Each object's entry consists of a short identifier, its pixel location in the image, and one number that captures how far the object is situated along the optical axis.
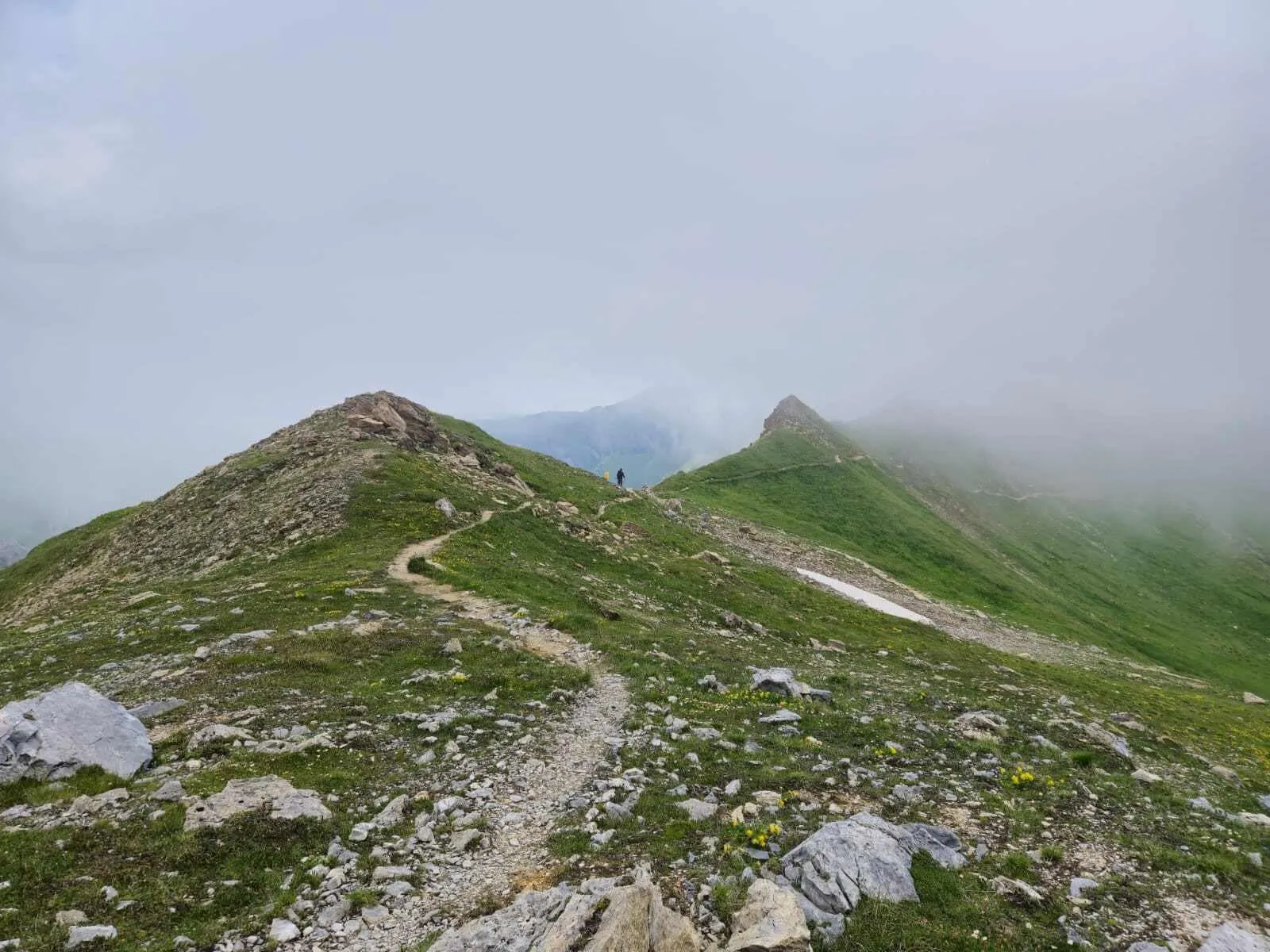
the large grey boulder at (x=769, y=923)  8.86
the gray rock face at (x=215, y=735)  14.59
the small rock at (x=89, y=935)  8.25
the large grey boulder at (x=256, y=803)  11.68
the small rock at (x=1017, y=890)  10.53
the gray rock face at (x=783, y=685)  22.73
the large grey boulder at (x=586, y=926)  8.65
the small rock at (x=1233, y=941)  9.62
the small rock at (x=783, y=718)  19.59
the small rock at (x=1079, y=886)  10.82
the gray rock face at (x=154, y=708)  16.17
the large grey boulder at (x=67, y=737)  12.84
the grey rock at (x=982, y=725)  19.73
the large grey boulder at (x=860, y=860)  10.34
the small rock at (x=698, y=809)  13.05
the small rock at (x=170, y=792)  12.12
